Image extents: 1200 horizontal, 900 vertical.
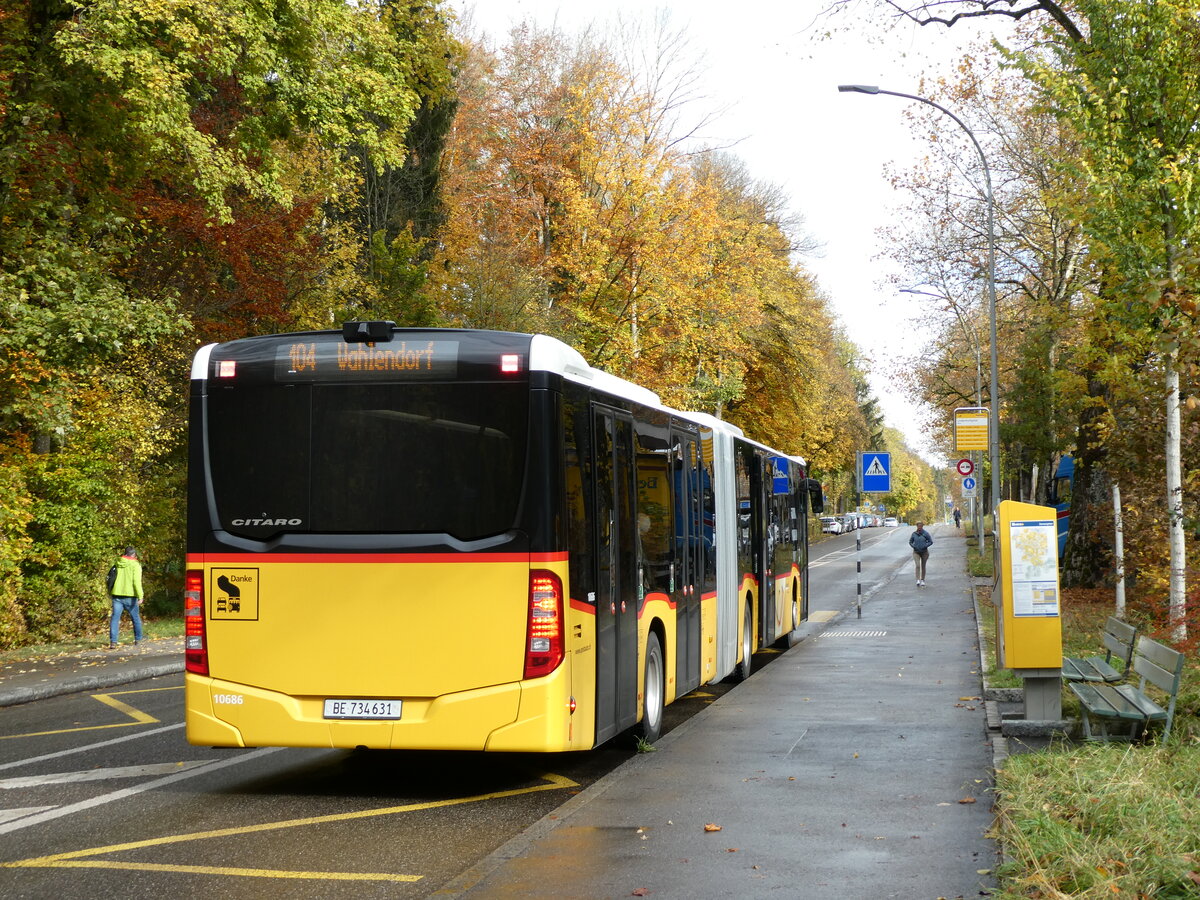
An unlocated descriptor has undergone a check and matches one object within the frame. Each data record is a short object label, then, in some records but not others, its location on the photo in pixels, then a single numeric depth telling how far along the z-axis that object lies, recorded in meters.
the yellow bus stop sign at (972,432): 30.11
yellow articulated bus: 8.55
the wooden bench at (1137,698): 9.29
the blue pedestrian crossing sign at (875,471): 30.58
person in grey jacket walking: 38.41
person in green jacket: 21.88
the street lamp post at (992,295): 25.30
